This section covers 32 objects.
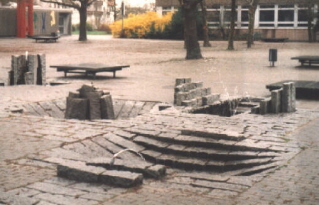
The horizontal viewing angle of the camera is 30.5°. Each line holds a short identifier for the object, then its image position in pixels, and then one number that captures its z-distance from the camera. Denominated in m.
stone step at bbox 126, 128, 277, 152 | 8.01
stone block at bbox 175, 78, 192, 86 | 13.20
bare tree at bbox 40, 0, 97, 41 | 50.41
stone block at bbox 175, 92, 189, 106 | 12.16
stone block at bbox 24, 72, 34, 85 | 16.59
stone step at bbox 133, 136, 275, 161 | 7.83
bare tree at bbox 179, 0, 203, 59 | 28.97
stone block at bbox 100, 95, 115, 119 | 11.49
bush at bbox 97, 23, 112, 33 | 80.78
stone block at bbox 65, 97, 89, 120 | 11.39
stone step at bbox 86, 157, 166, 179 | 7.12
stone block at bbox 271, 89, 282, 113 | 11.25
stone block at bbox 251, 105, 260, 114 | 11.31
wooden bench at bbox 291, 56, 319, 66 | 24.09
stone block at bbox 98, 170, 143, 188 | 6.59
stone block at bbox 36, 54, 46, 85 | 16.97
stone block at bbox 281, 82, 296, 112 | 11.42
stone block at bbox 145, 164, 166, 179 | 7.11
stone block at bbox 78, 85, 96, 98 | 11.56
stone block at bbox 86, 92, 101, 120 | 11.48
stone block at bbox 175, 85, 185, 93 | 12.45
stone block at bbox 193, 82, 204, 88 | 13.23
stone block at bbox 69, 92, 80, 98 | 11.63
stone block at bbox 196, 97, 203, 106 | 12.33
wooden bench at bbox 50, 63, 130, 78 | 18.91
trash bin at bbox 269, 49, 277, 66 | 24.72
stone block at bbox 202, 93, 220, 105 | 12.27
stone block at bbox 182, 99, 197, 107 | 12.08
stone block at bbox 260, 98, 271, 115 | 11.20
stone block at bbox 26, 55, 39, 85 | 16.70
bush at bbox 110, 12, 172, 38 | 59.09
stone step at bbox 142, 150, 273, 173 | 7.56
